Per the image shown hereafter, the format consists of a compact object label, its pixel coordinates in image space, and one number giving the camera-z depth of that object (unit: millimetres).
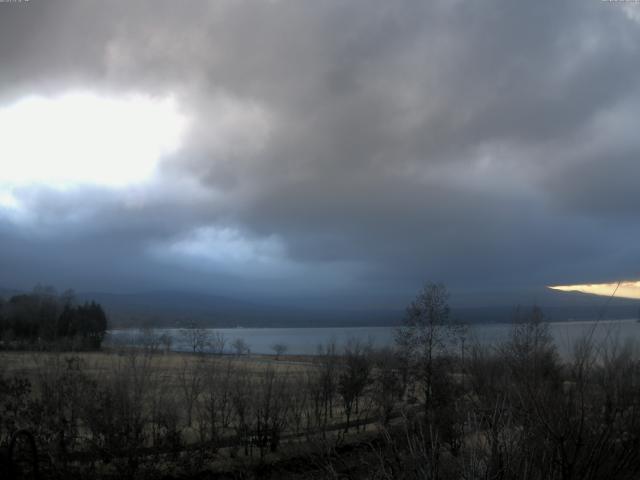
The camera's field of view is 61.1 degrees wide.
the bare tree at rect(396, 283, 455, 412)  42359
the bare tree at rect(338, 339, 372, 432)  40159
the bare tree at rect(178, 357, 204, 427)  31734
